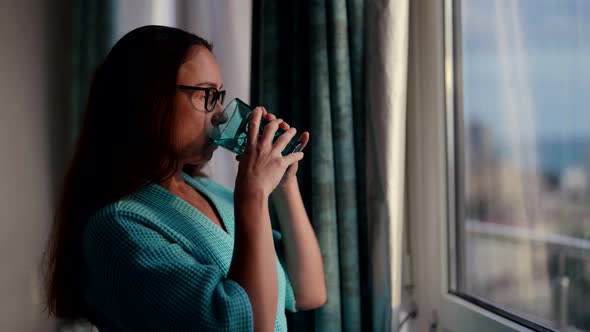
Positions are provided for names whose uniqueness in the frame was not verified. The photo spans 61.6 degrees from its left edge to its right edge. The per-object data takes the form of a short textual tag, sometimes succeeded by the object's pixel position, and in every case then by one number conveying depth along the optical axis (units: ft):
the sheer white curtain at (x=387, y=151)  3.66
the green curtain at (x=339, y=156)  3.82
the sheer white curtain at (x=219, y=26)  4.32
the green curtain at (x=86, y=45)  4.50
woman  2.33
